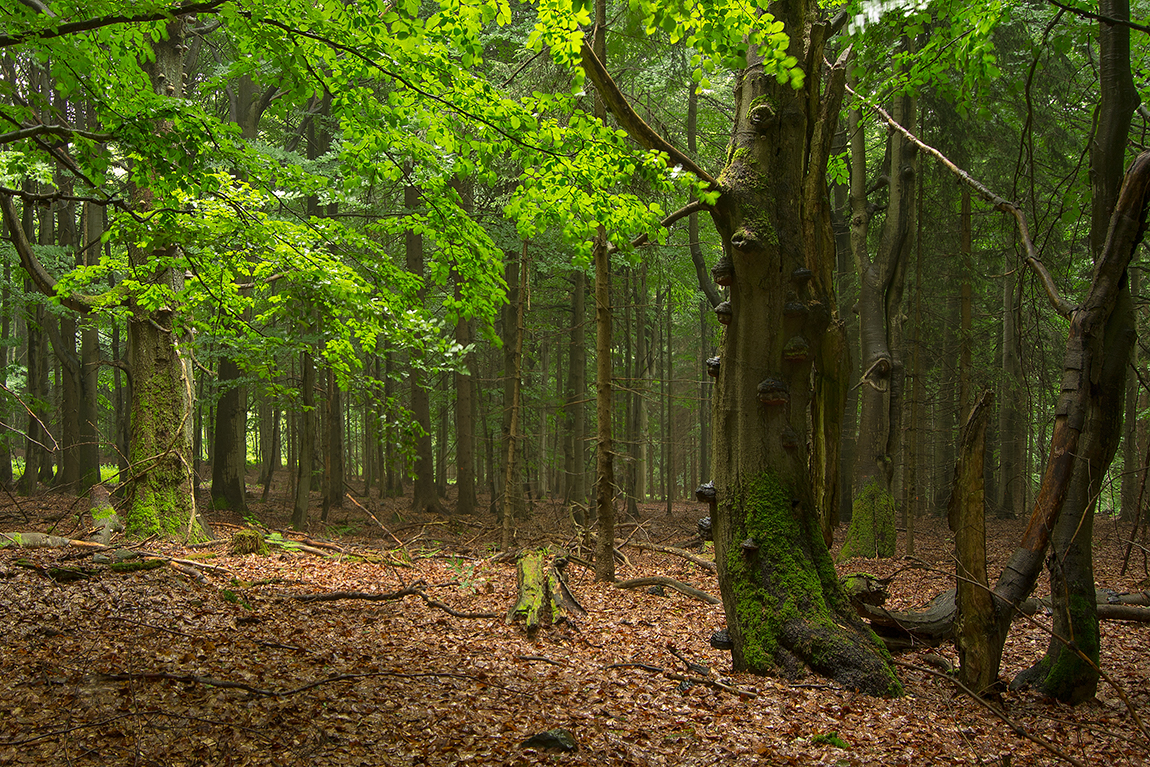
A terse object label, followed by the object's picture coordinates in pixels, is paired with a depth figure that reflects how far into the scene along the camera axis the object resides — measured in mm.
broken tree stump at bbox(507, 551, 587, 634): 6320
